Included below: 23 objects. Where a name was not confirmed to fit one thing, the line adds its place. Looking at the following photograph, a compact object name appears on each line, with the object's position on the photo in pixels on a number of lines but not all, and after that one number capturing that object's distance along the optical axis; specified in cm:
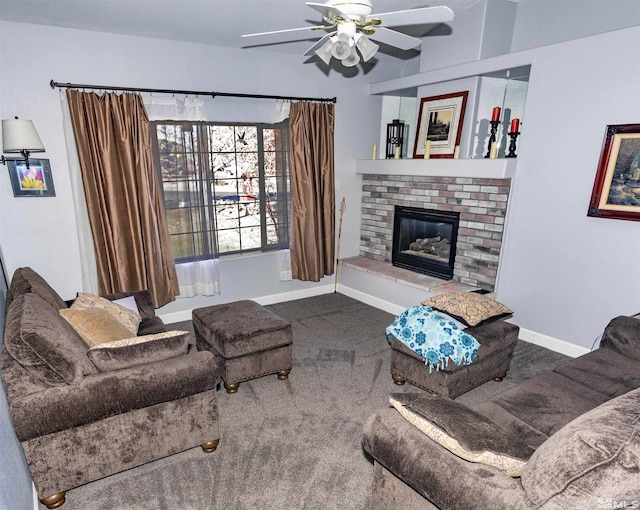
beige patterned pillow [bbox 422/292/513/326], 290
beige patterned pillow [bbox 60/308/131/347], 223
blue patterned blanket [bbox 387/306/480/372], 261
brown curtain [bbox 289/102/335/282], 438
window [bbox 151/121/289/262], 383
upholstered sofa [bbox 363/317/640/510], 108
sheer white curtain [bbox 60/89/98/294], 335
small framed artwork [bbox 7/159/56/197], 326
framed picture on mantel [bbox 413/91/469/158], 391
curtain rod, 326
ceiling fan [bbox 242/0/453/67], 194
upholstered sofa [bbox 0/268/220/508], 181
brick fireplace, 373
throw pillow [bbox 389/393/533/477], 136
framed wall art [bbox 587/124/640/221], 288
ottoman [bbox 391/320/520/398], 272
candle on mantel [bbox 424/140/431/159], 415
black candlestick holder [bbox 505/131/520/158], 351
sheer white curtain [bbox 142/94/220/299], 364
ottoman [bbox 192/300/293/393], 284
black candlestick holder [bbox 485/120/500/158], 357
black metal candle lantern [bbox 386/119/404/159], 459
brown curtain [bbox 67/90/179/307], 340
